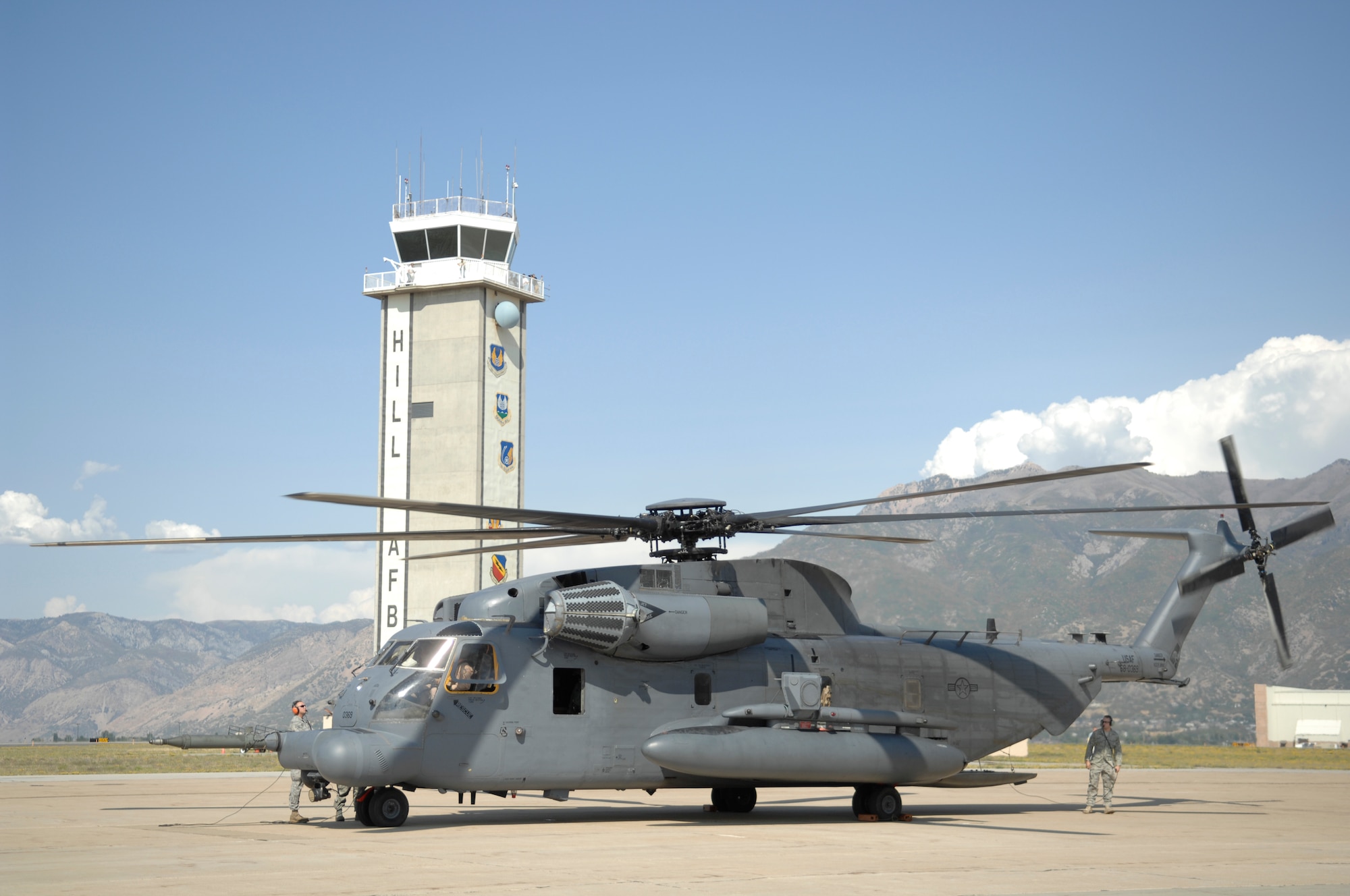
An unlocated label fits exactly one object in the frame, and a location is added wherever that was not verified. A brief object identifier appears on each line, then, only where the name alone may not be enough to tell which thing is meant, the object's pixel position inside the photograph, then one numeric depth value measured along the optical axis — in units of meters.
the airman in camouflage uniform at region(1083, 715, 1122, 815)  20.50
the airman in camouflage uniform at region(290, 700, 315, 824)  17.88
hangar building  88.25
